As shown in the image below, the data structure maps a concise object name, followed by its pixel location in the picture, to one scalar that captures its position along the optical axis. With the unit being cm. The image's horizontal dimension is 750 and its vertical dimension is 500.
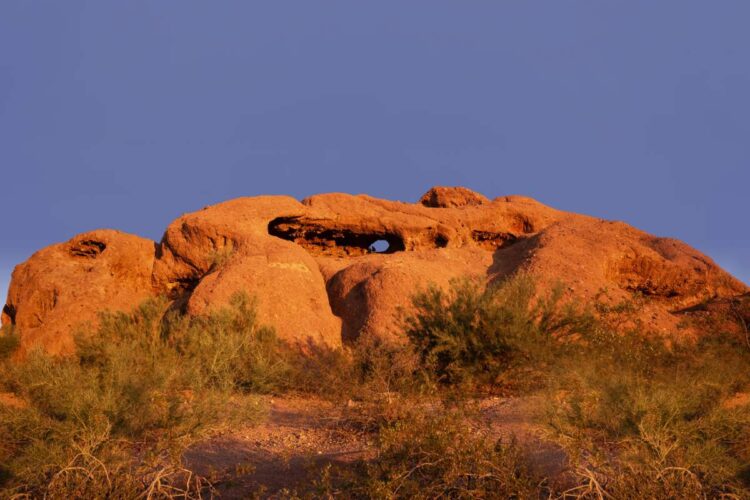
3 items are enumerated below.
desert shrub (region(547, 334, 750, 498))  437
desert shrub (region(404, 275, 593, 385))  1003
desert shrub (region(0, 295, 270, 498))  466
